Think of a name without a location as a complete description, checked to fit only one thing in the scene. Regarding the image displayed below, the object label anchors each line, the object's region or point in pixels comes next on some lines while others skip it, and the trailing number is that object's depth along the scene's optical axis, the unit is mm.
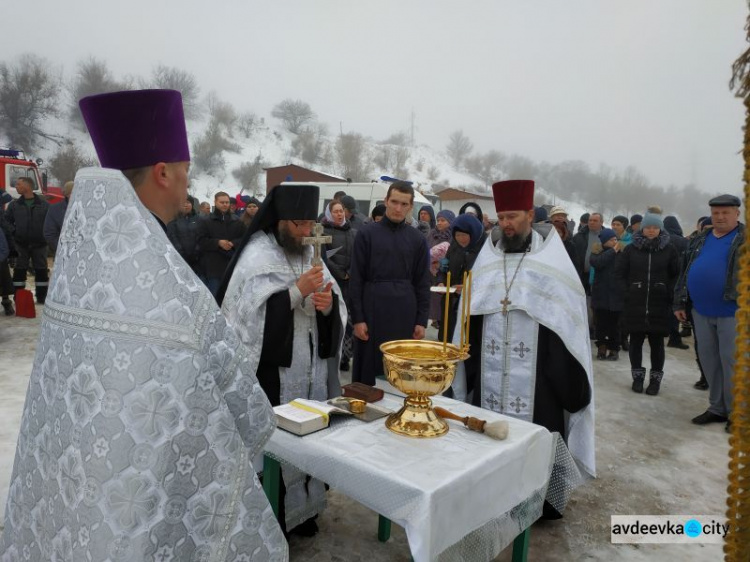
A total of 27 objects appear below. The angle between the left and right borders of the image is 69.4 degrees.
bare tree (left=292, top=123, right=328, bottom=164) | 68062
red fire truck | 14039
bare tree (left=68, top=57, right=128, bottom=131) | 50750
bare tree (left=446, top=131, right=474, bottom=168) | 96250
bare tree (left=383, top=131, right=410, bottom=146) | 95425
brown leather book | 2463
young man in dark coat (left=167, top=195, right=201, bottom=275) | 7262
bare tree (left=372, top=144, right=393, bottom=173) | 74488
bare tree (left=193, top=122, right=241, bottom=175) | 54875
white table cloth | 1677
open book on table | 2074
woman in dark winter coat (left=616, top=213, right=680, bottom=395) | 5871
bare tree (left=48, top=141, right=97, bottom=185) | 33469
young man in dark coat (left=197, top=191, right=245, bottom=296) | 7262
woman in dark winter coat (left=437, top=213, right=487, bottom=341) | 6246
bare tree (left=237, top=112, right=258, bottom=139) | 70500
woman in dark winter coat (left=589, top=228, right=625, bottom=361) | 7230
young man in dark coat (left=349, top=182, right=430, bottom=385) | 4207
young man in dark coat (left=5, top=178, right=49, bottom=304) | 8344
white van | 13164
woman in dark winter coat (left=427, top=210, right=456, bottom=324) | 8000
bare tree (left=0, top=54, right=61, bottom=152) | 40344
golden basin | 2061
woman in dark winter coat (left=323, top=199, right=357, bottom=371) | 6160
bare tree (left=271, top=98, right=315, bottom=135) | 80562
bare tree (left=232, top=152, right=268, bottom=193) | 51288
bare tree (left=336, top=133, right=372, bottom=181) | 64688
